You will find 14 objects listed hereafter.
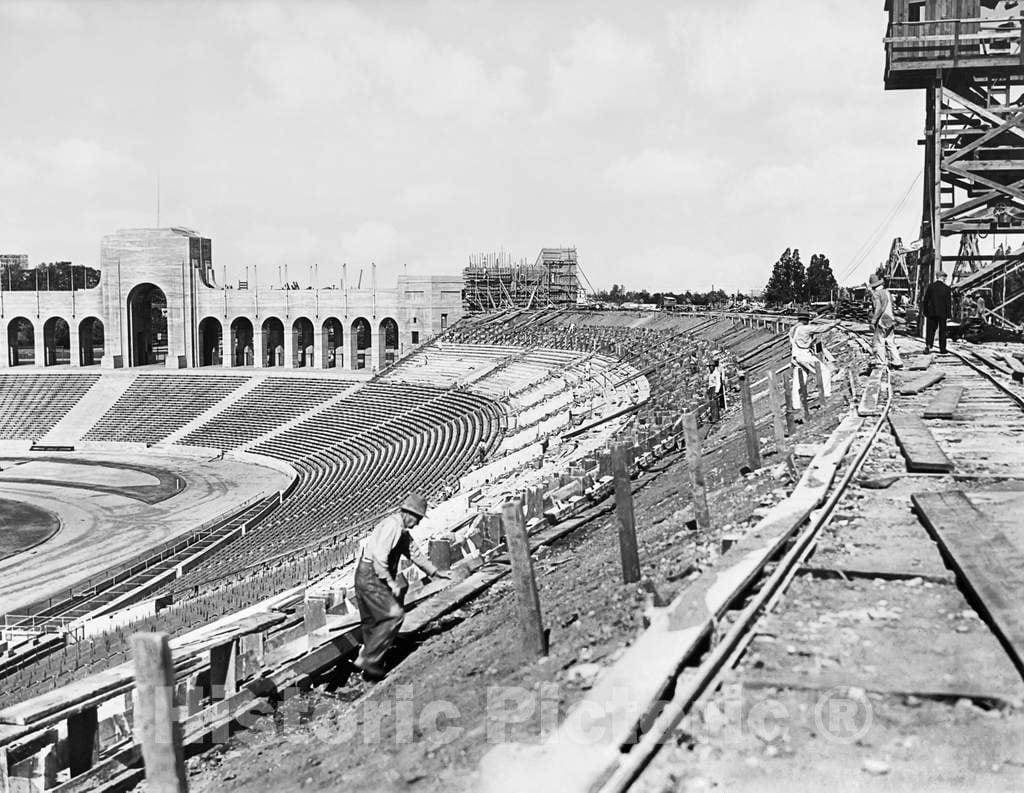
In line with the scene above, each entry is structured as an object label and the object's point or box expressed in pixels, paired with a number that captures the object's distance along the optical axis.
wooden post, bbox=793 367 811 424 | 16.86
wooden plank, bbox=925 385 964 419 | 14.59
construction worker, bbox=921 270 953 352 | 20.88
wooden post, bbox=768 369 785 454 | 14.28
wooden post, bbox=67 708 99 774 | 8.74
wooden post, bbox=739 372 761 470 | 13.07
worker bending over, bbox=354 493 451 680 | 9.04
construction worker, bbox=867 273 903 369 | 18.67
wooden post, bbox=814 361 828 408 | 17.73
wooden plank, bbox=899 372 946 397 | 16.83
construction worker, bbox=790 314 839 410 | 17.11
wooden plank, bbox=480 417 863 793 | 5.16
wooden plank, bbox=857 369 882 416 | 14.92
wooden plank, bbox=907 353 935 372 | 19.84
